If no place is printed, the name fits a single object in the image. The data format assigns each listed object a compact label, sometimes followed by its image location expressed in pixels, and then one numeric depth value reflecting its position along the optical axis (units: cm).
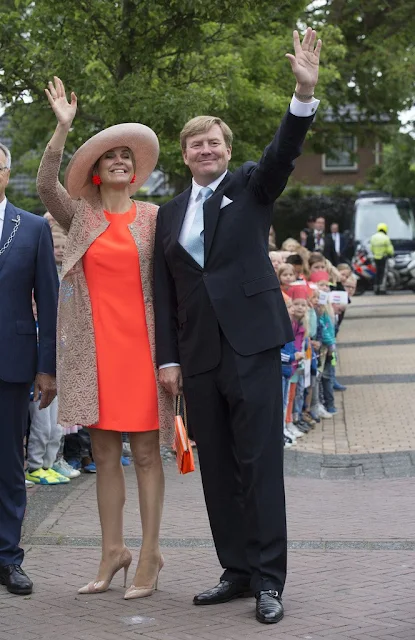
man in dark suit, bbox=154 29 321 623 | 554
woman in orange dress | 580
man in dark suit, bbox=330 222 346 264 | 2958
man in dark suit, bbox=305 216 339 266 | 2670
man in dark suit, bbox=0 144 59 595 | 597
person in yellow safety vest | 3008
